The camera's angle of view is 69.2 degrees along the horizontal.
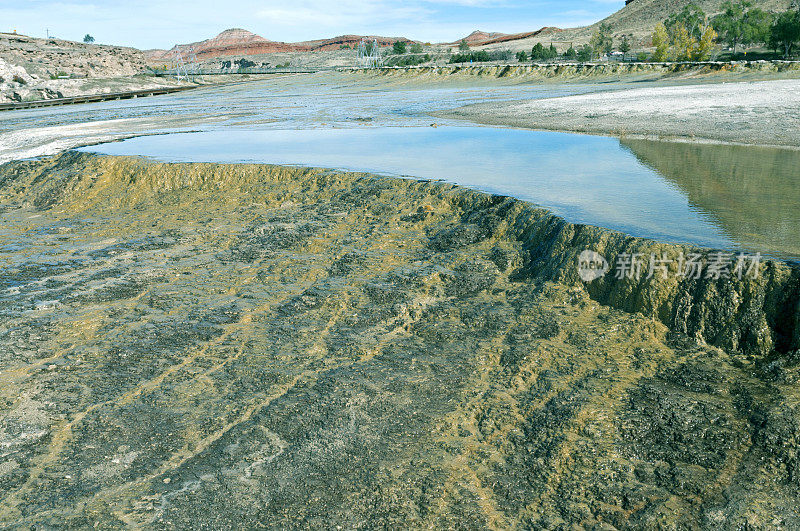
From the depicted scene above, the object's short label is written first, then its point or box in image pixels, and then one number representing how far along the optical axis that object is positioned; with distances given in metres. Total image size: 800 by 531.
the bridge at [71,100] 35.38
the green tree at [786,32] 41.14
